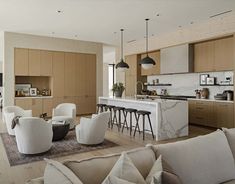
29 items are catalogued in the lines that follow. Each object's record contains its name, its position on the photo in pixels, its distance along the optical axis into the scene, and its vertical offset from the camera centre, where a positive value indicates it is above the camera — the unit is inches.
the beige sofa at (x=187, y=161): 59.6 -22.2
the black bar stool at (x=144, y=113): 208.2 -21.5
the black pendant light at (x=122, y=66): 267.4 +30.4
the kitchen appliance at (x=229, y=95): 239.5 -4.9
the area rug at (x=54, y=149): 153.0 -46.9
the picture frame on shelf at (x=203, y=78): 276.8 +15.6
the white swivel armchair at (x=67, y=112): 242.6 -25.2
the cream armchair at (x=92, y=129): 181.5 -32.5
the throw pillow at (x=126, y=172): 54.0 -20.6
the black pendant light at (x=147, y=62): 233.8 +30.7
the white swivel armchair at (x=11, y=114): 201.8 -22.8
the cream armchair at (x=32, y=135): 153.3 -31.9
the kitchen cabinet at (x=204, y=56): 261.7 +42.6
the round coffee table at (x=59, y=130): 191.8 -35.7
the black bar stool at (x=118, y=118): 246.9 -35.2
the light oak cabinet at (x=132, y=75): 374.6 +26.9
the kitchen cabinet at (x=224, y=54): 240.7 +41.7
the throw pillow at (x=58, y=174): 48.6 -19.7
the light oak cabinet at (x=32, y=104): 314.9 -19.9
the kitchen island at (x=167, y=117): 203.9 -25.8
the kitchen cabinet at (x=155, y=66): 337.4 +38.2
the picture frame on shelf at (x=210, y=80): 267.5 +12.6
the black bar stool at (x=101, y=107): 276.6 -21.9
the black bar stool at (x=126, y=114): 224.9 -27.8
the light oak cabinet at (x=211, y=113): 236.5 -26.7
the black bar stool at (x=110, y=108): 263.5 -22.8
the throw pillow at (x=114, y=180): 48.2 -20.1
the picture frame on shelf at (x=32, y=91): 336.6 -1.4
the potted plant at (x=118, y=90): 275.6 +0.8
